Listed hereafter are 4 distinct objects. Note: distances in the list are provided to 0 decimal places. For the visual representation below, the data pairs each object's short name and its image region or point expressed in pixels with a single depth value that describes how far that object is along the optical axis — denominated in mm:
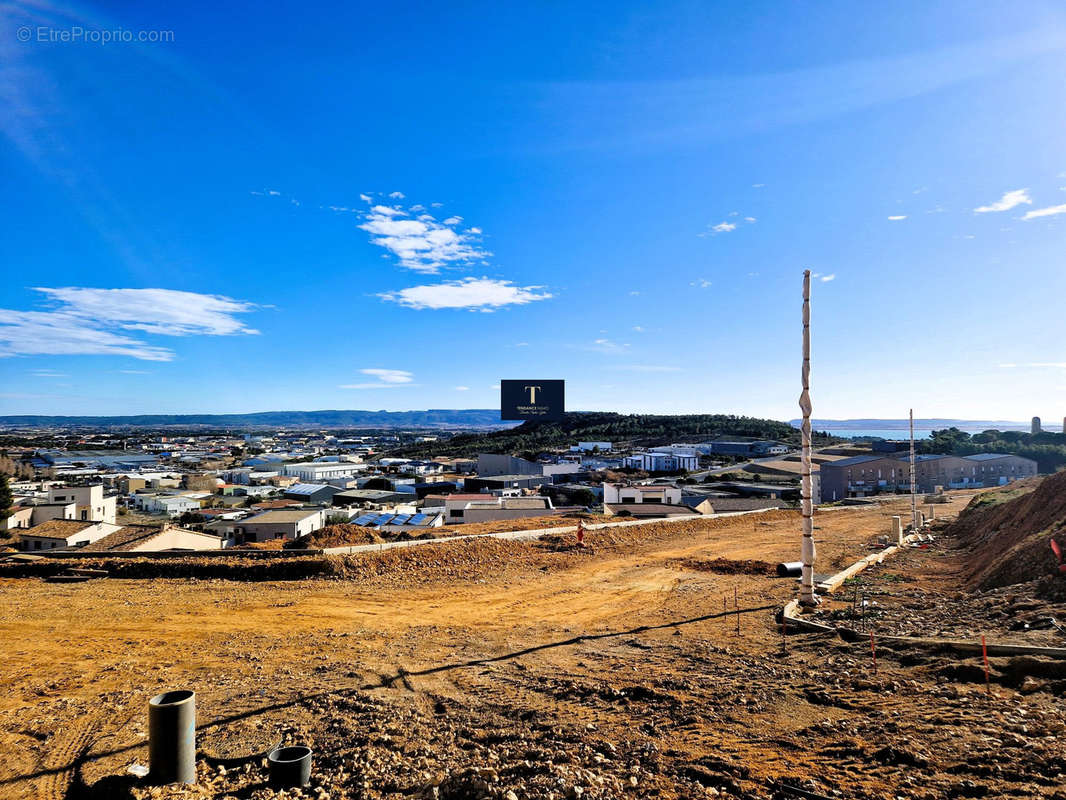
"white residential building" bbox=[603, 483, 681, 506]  38662
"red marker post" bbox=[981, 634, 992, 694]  6530
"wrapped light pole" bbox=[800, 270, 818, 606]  11227
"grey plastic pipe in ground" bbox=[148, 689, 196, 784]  5266
